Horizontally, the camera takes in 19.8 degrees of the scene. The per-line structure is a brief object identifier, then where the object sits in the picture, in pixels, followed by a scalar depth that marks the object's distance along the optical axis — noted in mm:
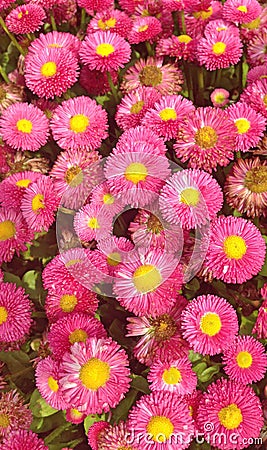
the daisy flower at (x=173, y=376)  447
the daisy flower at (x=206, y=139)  490
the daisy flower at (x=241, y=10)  546
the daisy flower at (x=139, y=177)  483
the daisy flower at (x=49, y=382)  453
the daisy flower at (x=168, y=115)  507
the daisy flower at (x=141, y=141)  491
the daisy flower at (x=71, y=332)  451
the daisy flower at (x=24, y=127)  545
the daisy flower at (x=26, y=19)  559
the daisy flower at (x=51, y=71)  540
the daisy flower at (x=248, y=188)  492
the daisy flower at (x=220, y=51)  530
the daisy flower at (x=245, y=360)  449
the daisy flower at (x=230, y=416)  434
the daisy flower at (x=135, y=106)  531
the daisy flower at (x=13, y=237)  519
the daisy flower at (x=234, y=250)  456
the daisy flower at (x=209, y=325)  444
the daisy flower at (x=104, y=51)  541
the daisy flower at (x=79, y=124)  529
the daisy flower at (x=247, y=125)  501
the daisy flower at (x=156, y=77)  555
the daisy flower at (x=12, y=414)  466
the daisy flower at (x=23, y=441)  446
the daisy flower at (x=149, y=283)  446
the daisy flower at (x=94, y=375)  431
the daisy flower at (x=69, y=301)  468
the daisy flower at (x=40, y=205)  504
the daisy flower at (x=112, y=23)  564
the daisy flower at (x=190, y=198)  467
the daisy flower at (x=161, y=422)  432
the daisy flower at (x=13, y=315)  484
